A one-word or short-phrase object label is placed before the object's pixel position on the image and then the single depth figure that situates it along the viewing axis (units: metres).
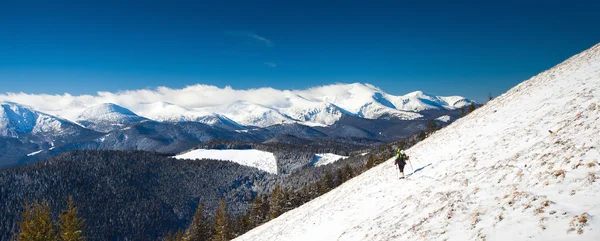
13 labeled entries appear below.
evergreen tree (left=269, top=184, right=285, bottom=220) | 57.59
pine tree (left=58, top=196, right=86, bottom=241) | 30.75
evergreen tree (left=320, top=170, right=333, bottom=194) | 65.16
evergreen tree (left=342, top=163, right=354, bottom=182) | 71.12
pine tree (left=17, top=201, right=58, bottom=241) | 28.59
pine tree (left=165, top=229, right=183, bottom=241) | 62.23
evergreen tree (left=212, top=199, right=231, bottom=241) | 53.81
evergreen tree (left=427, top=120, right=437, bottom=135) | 113.81
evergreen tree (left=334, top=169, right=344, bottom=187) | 71.88
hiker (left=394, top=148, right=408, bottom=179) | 22.26
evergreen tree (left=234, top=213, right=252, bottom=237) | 59.47
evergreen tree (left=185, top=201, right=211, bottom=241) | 56.88
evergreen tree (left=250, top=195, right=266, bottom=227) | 63.34
